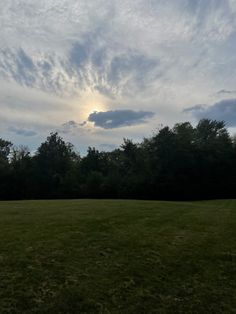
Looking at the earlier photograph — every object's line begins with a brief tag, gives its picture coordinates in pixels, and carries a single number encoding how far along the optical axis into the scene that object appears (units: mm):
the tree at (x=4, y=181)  41480
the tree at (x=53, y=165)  43091
